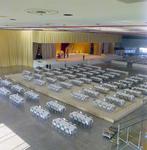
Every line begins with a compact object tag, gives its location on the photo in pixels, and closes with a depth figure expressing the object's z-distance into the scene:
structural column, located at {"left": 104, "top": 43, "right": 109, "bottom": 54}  41.09
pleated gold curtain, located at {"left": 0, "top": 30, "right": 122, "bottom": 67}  25.55
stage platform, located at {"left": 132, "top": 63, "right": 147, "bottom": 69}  28.46
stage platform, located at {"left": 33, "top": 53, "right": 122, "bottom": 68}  26.56
